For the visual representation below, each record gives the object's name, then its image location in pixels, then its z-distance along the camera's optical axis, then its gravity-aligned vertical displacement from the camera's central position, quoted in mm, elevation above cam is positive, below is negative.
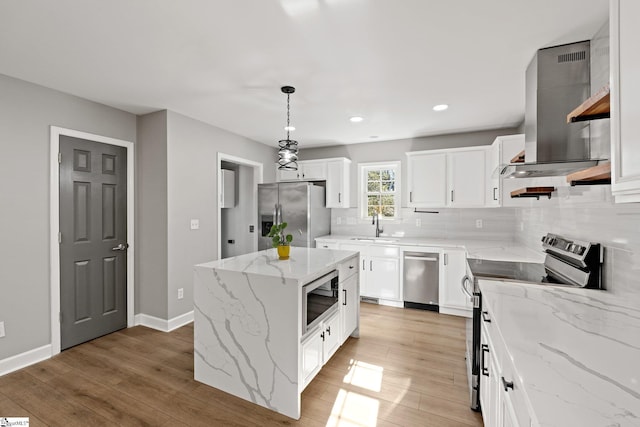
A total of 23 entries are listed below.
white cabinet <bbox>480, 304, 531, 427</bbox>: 887 -665
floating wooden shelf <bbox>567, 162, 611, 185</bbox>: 1085 +144
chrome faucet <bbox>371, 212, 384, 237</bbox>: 4832 -154
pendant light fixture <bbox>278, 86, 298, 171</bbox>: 2727 +568
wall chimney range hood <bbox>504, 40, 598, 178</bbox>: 1938 +746
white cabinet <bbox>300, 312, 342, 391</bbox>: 2062 -1052
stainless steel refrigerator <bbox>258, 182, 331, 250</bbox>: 4504 +27
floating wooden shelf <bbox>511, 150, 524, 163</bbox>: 2323 +441
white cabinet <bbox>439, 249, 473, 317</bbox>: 3760 -901
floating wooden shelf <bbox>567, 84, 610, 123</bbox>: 1069 +397
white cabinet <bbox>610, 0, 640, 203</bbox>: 864 +348
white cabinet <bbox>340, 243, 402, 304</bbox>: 4141 -843
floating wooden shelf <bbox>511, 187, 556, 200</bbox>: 2449 +173
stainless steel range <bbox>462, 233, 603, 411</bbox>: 1742 -430
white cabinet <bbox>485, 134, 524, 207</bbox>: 3254 +640
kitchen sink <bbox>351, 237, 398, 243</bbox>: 4275 -419
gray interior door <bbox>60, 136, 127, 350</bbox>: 2906 -294
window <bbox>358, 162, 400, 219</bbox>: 4828 +384
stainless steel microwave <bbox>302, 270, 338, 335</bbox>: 2051 -693
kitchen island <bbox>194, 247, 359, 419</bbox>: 1963 -862
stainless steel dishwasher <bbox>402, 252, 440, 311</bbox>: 3926 -920
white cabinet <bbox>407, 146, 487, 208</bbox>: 3939 +478
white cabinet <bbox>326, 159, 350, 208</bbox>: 4883 +461
